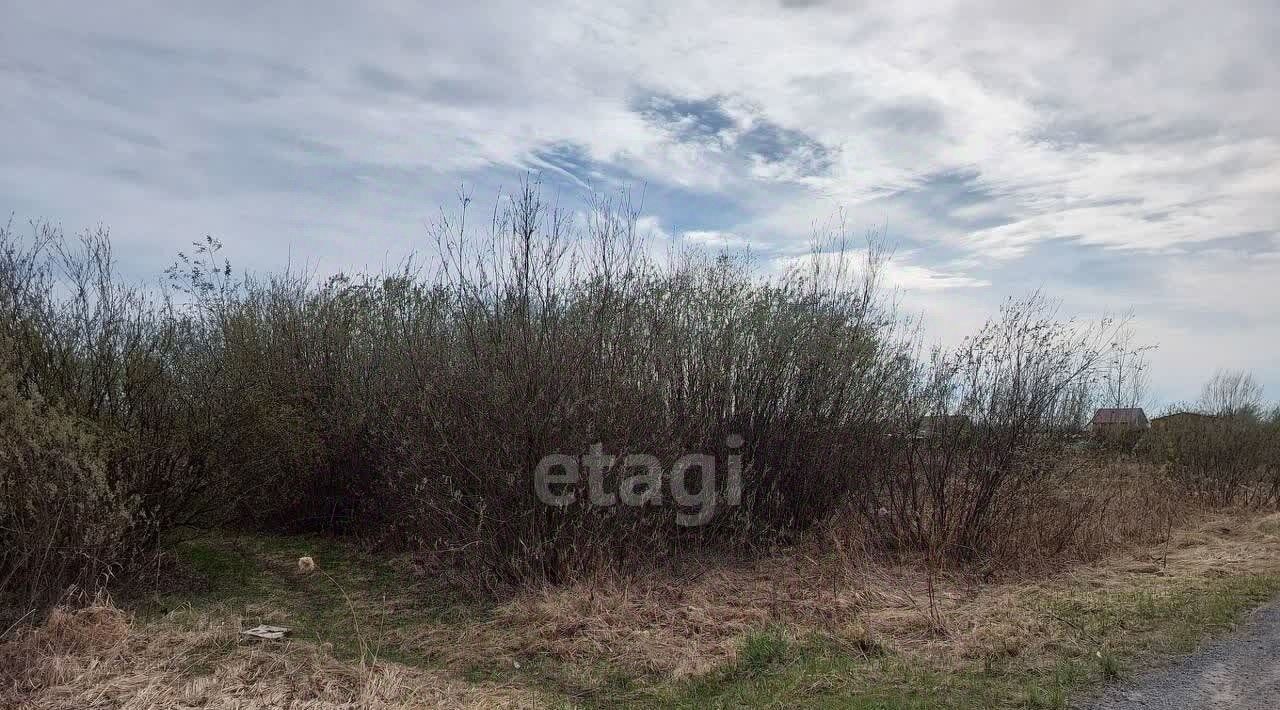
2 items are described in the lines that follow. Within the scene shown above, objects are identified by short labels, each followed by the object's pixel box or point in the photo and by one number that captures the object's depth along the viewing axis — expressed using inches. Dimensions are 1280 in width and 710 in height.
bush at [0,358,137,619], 202.8
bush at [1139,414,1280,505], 539.8
